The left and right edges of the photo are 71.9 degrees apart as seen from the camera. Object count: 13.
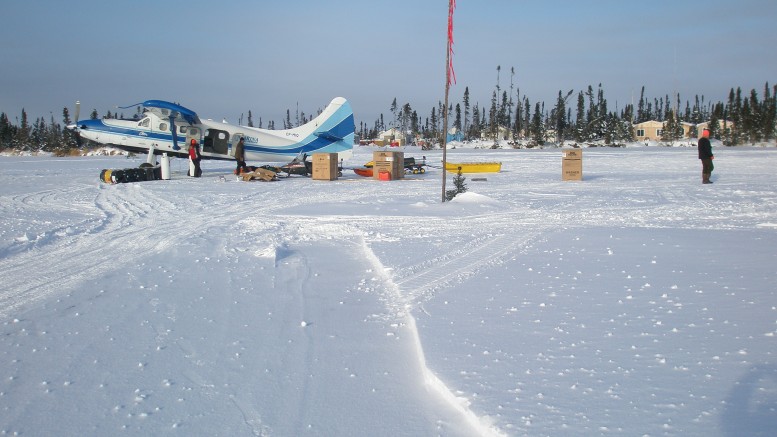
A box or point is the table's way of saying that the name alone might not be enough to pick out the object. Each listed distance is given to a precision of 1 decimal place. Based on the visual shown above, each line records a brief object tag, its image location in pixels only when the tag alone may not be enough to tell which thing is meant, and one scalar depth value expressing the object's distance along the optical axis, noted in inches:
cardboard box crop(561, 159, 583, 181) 650.8
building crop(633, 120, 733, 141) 2909.2
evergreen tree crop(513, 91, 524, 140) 2890.5
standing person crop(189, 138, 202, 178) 696.4
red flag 402.0
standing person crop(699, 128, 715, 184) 562.3
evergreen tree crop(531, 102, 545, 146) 2180.1
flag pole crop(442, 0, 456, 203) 402.7
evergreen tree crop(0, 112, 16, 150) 2497.0
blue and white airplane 719.1
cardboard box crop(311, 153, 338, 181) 691.4
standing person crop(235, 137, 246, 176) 713.6
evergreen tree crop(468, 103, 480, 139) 3385.8
